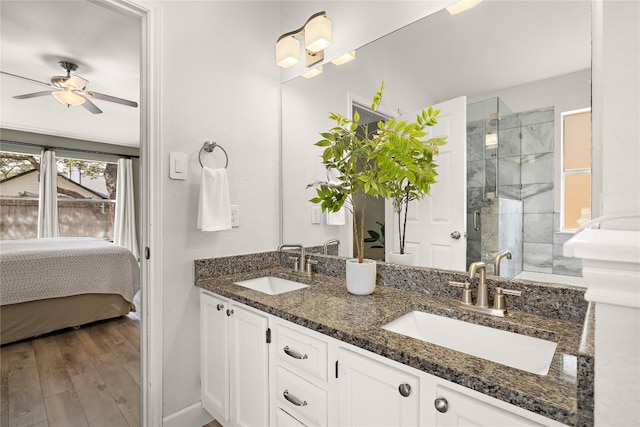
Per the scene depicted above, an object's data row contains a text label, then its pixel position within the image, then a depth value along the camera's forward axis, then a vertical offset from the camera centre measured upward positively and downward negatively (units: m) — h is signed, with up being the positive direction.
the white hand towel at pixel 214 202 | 1.65 +0.04
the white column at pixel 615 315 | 0.46 -0.15
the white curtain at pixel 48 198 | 4.64 +0.18
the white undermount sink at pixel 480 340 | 0.95 -0.43
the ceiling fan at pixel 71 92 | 3.04 +1.16
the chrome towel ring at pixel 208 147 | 1.73 +0.34
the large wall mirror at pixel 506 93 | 1.11 +0.46
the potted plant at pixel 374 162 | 1.34 +0.21
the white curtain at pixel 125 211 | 5.38 -0.01
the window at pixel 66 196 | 4.53 +0.22
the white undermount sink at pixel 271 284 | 1.76 -0.41
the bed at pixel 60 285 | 2.77 -0.70
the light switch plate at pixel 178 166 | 1.62 +0.23
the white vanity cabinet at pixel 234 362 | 1.32 -0.68
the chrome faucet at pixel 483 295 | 1.13 -0.31
